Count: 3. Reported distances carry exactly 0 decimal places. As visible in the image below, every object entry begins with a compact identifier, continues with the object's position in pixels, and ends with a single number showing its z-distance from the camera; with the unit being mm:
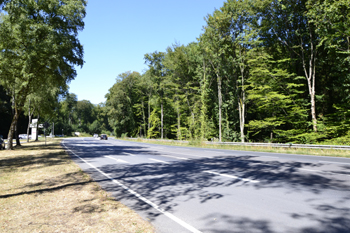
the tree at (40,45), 18000
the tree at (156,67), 47031
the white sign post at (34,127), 43875
